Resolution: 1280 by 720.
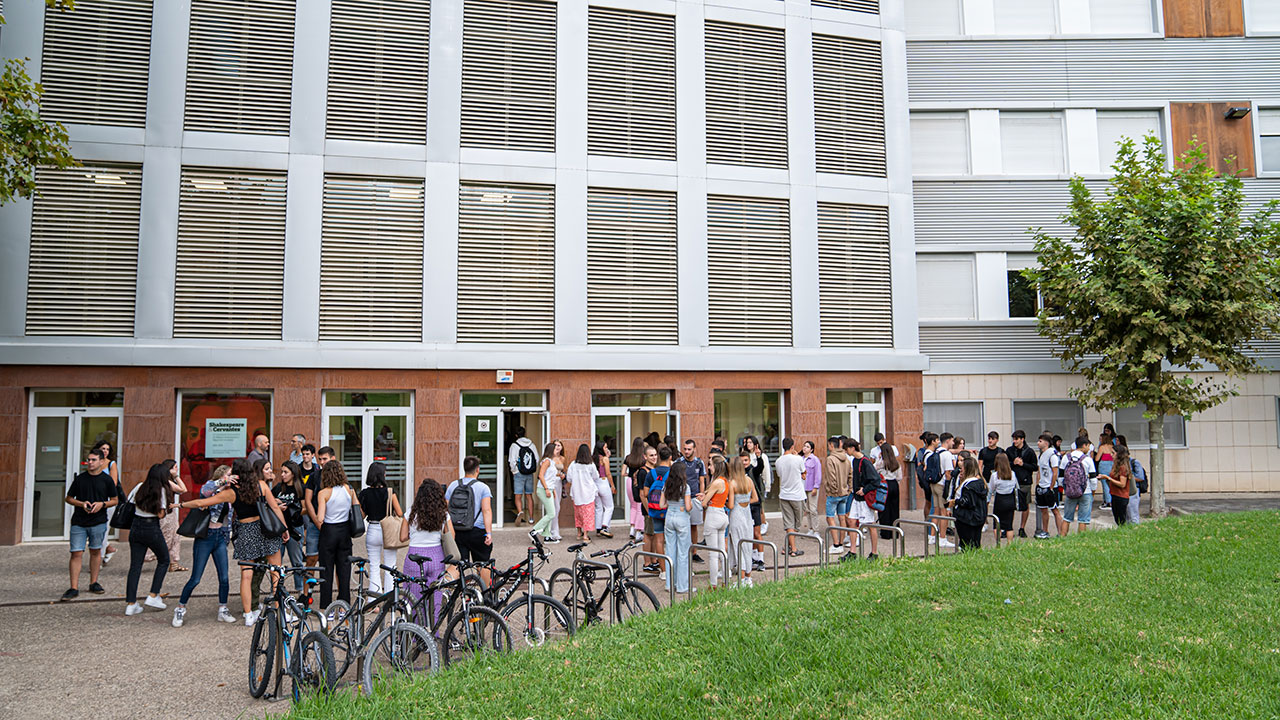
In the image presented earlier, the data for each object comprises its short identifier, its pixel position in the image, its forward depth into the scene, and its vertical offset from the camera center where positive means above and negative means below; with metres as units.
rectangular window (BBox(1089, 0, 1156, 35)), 21.89 +11.04
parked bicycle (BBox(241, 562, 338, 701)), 6.20 -1.75
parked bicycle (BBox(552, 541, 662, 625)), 8.12 -1.71
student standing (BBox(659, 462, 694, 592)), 10.28 -1.24
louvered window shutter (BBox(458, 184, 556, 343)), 16.98 +3.44
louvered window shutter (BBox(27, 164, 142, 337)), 15.32 +3.41
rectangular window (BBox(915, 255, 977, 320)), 21.09 +3.58
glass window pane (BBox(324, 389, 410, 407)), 16.28 +0.58
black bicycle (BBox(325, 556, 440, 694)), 6.20 -1.72
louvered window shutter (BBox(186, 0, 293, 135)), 16.20 +7.35
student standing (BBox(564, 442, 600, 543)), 14.45 -1.11
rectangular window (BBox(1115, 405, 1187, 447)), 21.48 -0.13
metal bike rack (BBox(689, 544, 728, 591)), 9.27 -1.68
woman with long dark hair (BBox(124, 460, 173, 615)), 9.33 -1.13
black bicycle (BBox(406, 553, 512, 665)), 6.77 -1.68
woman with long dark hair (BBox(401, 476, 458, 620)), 8.23 -1.05
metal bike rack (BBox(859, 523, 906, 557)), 10.75 -1.58
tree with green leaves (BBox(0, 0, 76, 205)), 11.20 +4.28
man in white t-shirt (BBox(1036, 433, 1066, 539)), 13.66 -1.02
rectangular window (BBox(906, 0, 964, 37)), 21.73 +11.01
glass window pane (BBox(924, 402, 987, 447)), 21.06 +0.14
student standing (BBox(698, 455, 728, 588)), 10.51 -1.13
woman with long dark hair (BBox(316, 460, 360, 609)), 9.14 -1.02
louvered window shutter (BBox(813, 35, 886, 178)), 19.34 +7.71
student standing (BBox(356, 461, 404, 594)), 9.05 -0.99
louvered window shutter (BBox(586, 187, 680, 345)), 17.67 +3.49
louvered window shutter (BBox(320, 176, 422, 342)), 16.36 +3.41
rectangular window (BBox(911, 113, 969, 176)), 21.48 +7.50
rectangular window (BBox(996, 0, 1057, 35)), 21.78 +10.96
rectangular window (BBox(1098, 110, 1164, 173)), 21.69 +7.99
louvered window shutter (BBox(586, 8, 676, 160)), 17.95 +7.67
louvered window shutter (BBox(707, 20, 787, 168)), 18.66 +7.69
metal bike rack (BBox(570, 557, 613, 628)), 8.03 -1.40
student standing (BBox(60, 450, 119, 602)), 10.21 -0.96
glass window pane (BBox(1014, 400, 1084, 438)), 21.14 +0.20
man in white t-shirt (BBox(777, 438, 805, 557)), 12.49 -0.99
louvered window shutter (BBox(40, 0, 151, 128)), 15.70 +7.19
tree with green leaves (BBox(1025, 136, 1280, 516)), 15.87 +2.84
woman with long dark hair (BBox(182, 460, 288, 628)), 9.11 -1.02
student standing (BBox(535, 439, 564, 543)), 14.24 -1.08
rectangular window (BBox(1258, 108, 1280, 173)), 21.94 +7.81
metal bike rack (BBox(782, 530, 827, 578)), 10.31 -1.84
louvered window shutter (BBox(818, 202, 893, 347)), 19.03 +3.50
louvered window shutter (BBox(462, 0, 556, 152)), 17.31 +7.63
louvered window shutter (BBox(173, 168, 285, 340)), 15.83 +3.45
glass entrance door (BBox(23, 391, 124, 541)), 15.03 -0.37
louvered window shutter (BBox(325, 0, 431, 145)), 16.77 +7.48
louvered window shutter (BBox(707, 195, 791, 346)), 18.38 +3.57
